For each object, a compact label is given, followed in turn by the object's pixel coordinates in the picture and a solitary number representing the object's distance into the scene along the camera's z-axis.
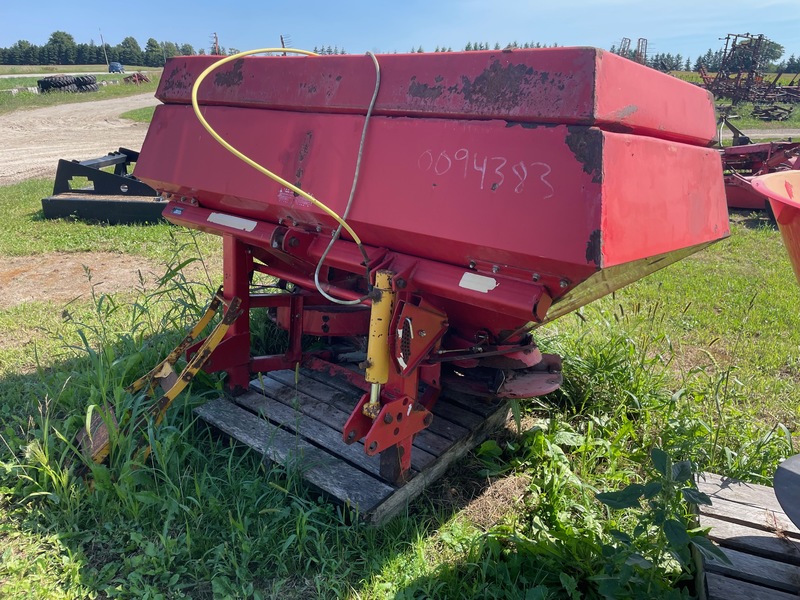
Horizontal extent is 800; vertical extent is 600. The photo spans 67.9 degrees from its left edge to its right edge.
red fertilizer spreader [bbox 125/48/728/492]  1.79
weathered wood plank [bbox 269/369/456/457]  2.79
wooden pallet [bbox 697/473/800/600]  1.92
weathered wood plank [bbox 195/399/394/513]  2.46
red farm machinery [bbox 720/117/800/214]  8.22
